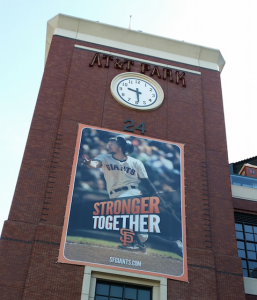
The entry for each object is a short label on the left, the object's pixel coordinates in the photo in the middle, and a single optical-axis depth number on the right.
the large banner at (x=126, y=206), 16.64
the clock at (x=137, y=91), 22.38
